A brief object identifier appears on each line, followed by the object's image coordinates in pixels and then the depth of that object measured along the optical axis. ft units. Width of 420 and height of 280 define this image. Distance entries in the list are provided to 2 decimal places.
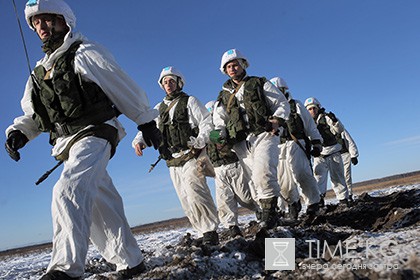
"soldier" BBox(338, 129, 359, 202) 45.32
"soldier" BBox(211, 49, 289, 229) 18.47
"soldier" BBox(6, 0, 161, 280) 10.91
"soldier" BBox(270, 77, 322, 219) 25.82
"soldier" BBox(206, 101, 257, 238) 22.38
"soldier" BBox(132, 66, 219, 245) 19.44
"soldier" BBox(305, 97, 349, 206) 37.99
